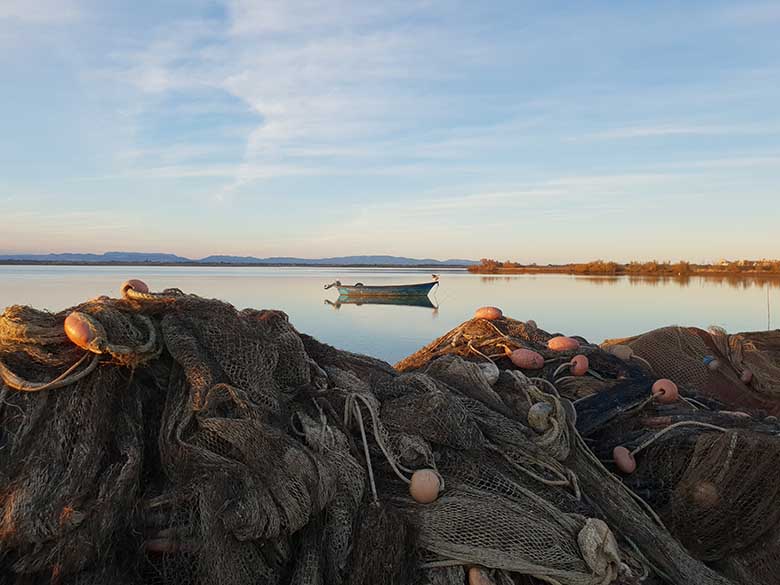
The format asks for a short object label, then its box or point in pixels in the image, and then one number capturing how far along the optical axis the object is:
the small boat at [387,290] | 31.05
